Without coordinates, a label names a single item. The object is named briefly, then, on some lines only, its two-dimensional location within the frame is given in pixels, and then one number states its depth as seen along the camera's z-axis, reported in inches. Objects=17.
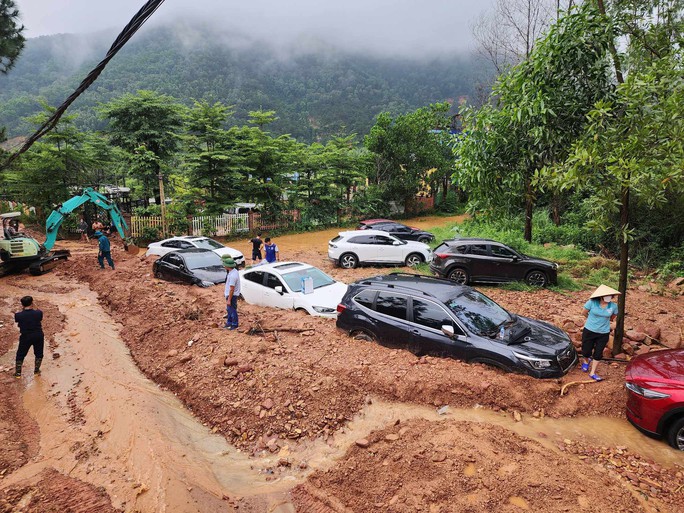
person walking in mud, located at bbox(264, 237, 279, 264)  571.2
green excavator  601.0
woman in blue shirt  278.6
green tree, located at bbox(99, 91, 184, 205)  1029.2
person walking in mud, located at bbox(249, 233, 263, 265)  619.5
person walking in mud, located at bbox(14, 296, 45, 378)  306.0
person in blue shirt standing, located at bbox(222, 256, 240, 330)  357.7
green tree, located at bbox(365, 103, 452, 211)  1210.0
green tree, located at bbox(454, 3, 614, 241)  271.1
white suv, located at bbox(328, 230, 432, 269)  641.6
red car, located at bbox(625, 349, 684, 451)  211.2
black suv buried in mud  268.8
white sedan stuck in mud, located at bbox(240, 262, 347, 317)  398.6
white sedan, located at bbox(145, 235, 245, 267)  671.0
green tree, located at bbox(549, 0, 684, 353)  232.4
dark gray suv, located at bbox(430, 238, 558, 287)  516.4
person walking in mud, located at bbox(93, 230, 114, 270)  605.3
